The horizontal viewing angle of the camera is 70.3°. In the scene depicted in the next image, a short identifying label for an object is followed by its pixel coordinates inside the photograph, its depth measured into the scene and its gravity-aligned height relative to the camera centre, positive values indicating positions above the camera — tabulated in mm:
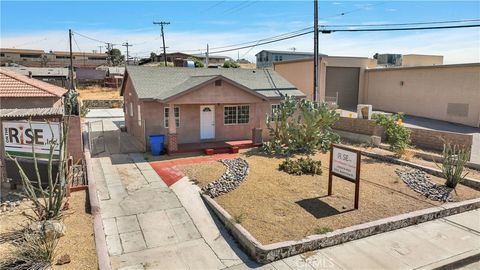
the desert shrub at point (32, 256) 6344 -3212
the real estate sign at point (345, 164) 9148 -2184
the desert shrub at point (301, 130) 16156 -2117
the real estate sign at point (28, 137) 9969 -1494
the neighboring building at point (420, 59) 40250 +3122
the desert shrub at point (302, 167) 12398 -2965
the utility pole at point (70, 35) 42500 +6303
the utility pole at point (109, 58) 86912 +7437
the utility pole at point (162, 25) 51231 +9129
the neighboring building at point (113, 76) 55125 +1801
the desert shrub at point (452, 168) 10945 -2671
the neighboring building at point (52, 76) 53625 +1588
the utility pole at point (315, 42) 20719 +2646
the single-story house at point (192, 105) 16406 -1006
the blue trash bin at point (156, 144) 15789 -2666
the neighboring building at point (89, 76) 59531 +1737
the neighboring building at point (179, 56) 82812 +7182
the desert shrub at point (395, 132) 15281 -2164
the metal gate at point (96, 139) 16703 -3014
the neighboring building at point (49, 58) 80319 +7497
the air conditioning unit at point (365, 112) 20438 -1566
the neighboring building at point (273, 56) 72438 +6478
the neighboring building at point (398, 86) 23344 -23
